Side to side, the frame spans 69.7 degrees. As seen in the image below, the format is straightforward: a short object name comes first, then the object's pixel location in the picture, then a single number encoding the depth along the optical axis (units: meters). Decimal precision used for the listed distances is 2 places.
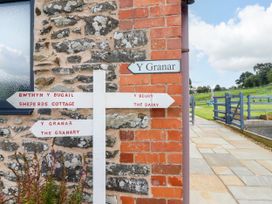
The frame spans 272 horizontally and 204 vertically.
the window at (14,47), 2.08
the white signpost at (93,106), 1.44
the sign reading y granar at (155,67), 1.75
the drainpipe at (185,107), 1.91
